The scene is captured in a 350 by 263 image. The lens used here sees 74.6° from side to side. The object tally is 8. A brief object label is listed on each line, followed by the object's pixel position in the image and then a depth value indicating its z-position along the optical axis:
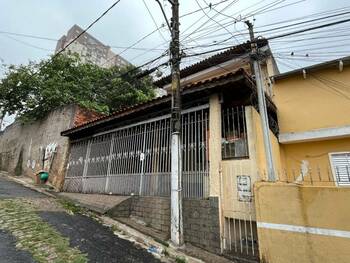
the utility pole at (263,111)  4.52
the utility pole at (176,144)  4.74
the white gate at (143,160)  5.53
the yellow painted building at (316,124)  6.65
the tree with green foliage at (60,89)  14.74
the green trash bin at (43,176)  11.40
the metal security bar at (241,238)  4.33
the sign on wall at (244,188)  4.62
